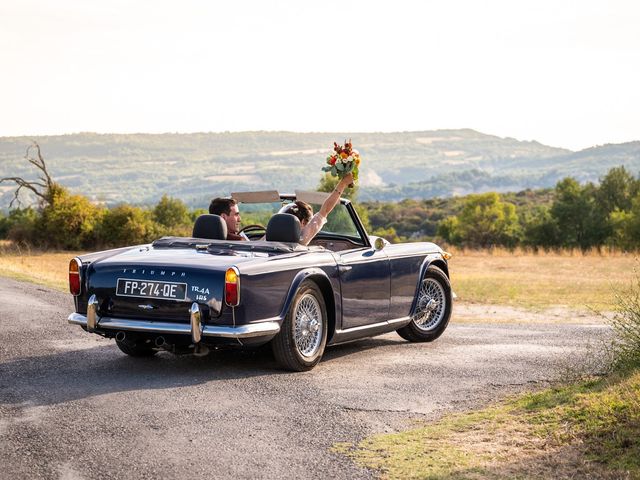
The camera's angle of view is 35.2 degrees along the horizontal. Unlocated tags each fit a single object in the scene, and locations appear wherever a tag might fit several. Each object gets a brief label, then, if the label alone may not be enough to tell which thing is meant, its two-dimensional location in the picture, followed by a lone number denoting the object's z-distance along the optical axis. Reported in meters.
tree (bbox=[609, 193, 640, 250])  50.81
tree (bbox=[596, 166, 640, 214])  65.19
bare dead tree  59.42
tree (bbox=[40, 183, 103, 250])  57.72
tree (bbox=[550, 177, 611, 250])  59.66
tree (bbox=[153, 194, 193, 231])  68.81
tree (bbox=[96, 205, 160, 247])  58.34
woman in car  9.77
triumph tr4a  8.20
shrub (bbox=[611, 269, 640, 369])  8.23
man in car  10.08
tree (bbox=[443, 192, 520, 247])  70.99
